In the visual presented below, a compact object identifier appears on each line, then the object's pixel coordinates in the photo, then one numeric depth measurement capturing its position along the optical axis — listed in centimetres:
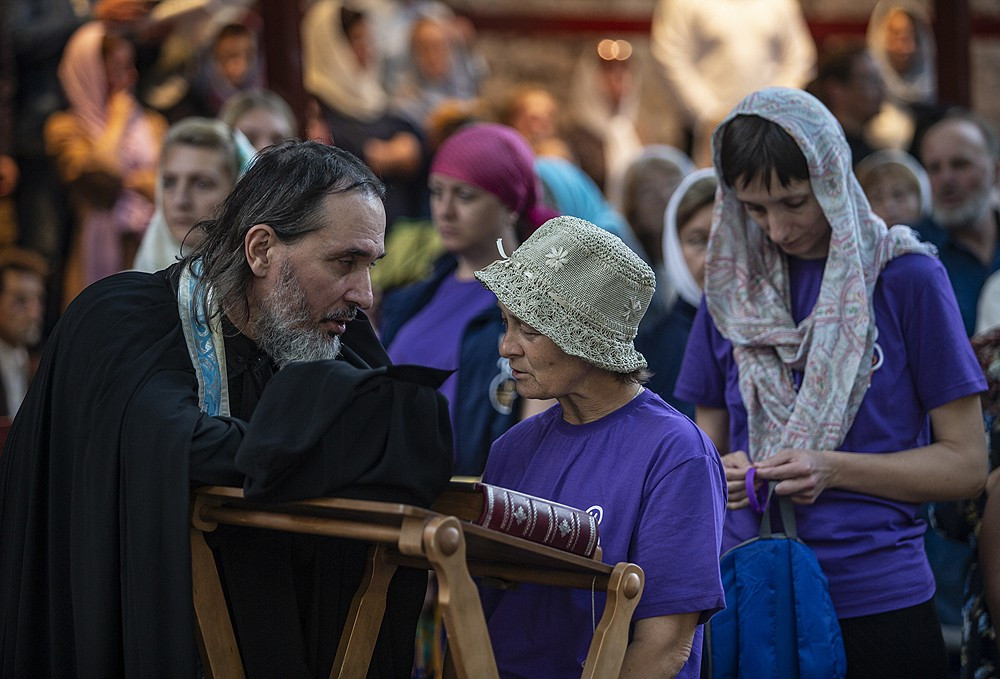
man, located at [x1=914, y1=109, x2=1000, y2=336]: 544
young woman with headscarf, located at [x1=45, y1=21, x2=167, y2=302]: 695
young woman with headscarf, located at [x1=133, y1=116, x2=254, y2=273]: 461
